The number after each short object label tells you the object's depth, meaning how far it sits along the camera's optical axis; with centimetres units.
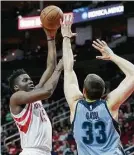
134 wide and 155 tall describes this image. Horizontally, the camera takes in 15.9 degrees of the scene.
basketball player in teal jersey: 360
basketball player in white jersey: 465
